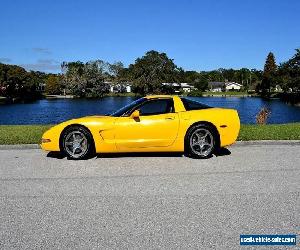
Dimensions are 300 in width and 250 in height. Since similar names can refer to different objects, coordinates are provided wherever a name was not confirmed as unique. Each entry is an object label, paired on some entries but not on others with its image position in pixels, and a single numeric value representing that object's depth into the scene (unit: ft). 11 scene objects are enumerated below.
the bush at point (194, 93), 443.73
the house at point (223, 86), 566.77
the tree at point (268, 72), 392.47
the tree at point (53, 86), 410.52
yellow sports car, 26.78
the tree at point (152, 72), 355.77
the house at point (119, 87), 443.90
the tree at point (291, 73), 271.49
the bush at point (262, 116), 59.11
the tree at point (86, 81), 364.17
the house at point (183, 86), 372.56
